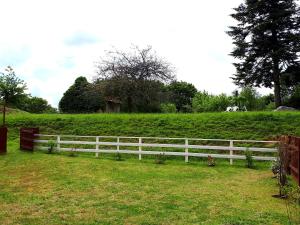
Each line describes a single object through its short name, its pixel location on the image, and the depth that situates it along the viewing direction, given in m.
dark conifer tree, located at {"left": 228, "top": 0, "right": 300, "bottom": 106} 22.17
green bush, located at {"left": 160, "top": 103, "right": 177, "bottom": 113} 22.86
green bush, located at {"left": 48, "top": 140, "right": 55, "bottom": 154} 12.53
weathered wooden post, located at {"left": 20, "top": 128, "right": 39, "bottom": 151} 12.93
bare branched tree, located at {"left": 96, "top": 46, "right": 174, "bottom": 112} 20.23
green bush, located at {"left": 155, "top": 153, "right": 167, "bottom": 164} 10.77
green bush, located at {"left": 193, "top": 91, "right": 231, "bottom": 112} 21.14
